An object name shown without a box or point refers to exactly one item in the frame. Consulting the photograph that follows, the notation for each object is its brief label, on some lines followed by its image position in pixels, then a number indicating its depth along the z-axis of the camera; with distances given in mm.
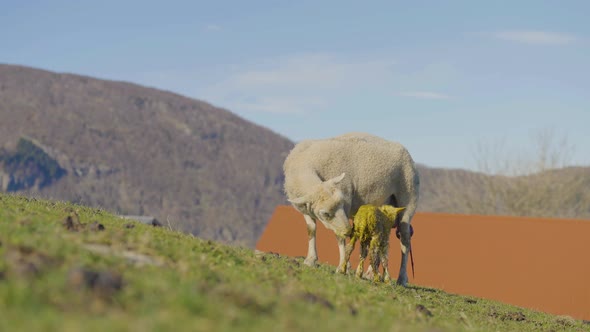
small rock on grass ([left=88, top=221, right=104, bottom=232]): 9792
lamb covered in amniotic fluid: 13555
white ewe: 13734
